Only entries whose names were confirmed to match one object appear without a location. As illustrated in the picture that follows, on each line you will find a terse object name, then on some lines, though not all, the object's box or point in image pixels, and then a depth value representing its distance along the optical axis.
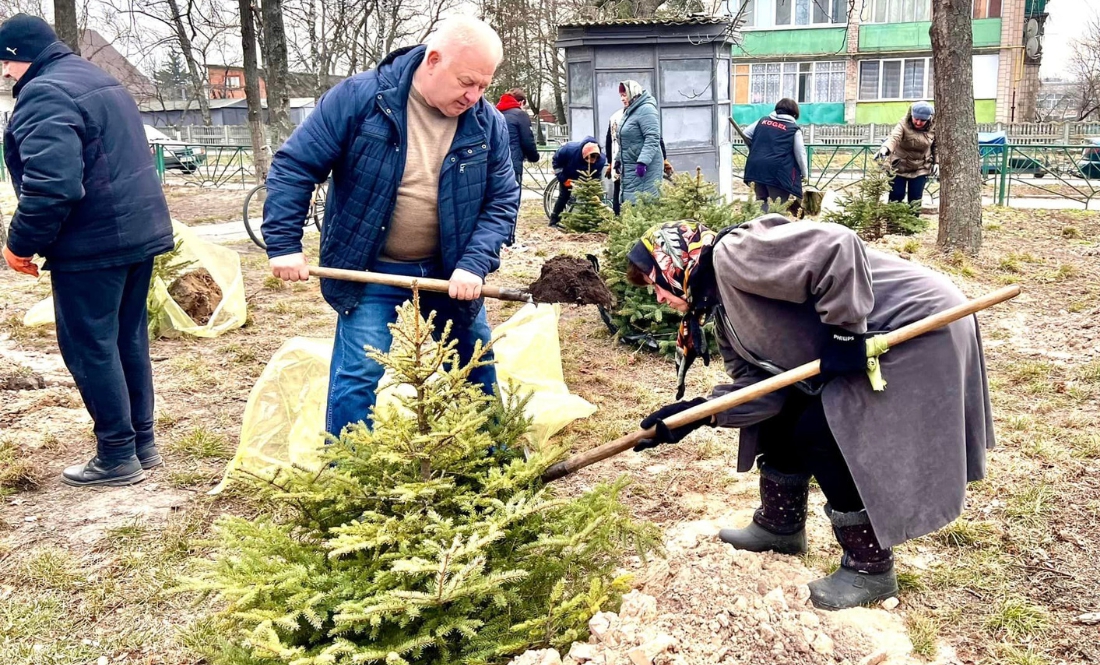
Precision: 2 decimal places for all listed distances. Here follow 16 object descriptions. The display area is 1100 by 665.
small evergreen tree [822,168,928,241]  9.66
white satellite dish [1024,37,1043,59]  31.17
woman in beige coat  10.28
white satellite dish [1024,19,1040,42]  31.12
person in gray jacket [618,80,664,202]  8.73
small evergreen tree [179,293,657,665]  2.17
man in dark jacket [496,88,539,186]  9.84
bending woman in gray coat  2.50
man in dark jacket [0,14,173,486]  3.44
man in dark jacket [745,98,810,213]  9.37
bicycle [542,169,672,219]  12.49
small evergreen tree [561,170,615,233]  10.07
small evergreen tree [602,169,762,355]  5.86
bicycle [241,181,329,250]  9.48
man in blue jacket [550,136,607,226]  10.50
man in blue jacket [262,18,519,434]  3.06
